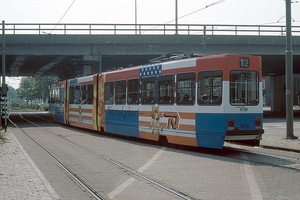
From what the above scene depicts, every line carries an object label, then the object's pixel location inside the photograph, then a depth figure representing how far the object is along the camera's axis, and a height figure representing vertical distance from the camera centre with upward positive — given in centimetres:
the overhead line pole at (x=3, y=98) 2552 +33
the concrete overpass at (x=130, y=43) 3444 +455
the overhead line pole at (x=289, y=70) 1834 +129
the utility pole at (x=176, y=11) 4294 +845
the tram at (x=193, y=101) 1341 +8
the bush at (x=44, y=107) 7859 -55
